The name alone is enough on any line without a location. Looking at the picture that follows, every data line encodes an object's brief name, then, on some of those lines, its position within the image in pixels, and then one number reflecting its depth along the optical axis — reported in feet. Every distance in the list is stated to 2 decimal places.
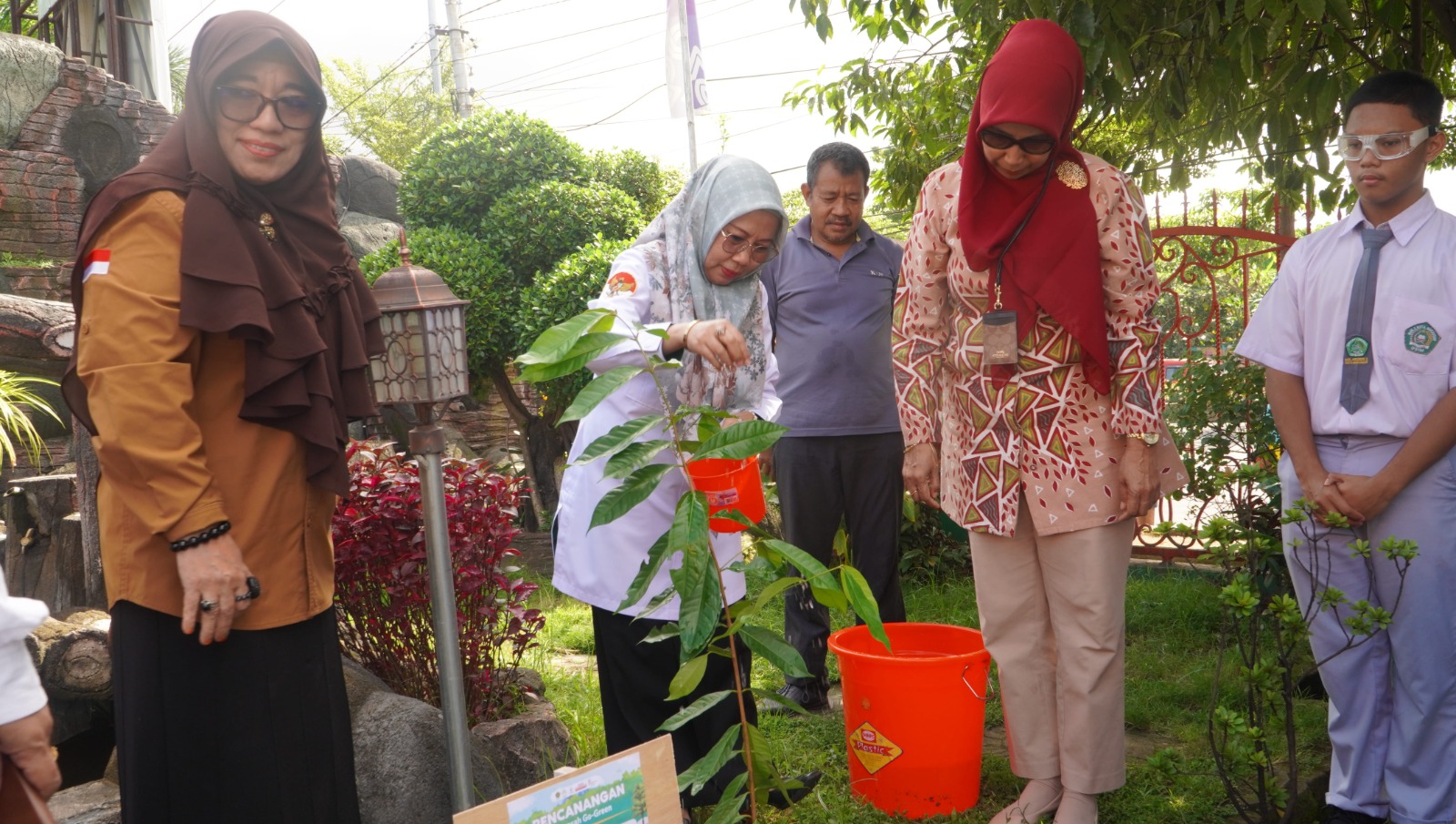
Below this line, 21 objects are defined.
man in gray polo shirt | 12.40
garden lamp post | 7.57
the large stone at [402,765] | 8.84
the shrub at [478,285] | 22.08
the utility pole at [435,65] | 75.05
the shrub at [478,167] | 23.49
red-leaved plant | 10.31
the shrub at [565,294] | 21.25
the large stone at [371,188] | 47.03
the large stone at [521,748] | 9.86
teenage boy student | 8.27
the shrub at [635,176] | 25.70
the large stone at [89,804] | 8.36
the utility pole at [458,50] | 54.39
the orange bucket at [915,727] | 9.00
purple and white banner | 45.37
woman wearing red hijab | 8.10
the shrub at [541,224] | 22.77
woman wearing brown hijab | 5.74
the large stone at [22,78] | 35.73
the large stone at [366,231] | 41.83
